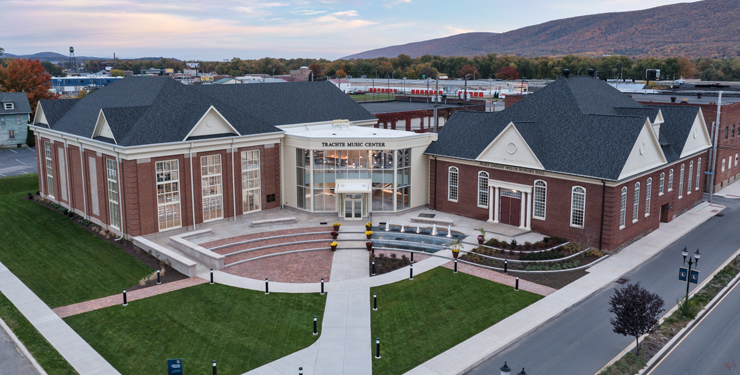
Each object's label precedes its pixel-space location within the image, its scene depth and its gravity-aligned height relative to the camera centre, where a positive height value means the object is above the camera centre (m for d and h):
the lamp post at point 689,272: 25.72 -7.95
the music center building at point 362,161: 35.69 -4.56
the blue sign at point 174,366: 18.72 -9.08
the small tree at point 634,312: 20.98 -8.23
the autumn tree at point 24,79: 97.88 +3.21
